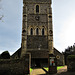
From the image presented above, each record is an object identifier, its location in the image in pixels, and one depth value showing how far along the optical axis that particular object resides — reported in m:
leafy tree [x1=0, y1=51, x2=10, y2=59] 17.53
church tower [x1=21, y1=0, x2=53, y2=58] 20.12
